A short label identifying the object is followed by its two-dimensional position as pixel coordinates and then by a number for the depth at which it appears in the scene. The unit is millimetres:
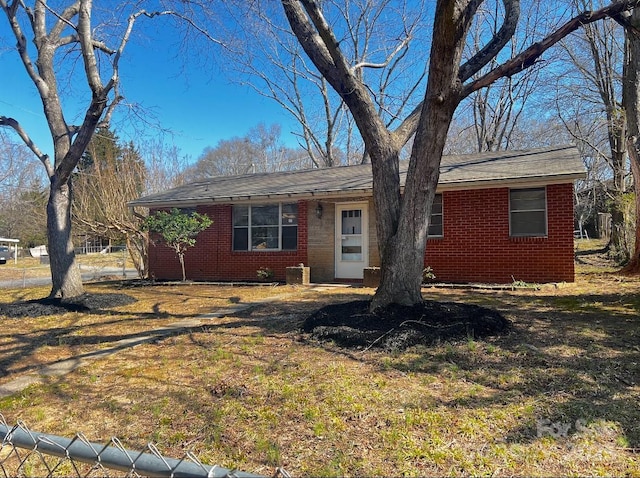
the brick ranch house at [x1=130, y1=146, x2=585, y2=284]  10164
